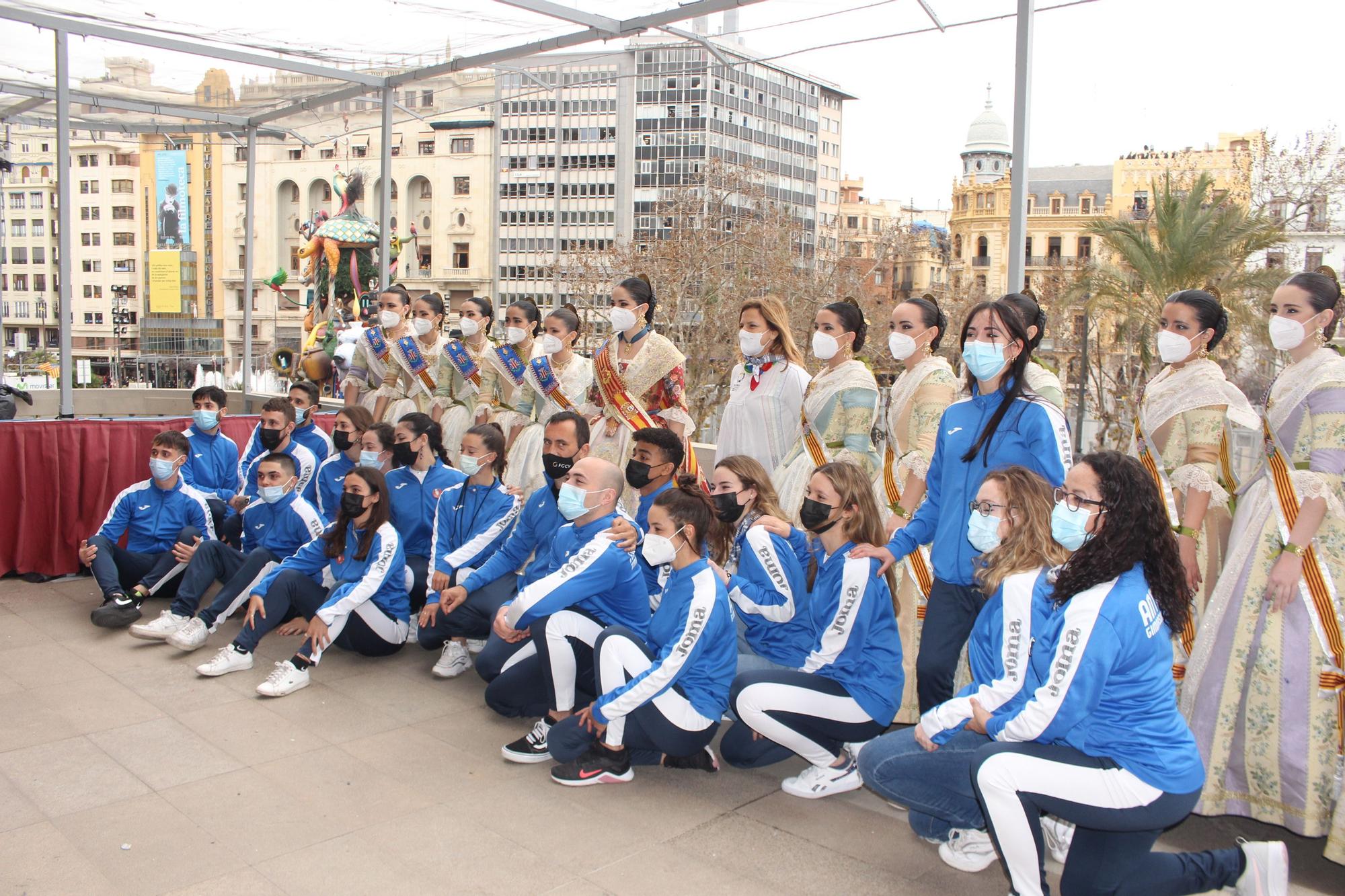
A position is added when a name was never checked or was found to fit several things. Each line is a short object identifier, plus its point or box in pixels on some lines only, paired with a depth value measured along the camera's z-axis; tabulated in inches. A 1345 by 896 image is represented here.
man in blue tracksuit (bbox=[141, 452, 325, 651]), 232.4
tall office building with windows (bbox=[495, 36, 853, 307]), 3004.4
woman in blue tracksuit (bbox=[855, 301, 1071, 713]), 152.6
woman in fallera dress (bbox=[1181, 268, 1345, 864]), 145.9
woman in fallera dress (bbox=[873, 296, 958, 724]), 177.0
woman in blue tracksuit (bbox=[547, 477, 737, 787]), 159.9
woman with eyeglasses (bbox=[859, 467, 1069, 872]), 129.7
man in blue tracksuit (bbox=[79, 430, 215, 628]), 257.6
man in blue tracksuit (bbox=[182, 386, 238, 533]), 284.8
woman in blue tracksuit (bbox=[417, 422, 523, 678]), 217.3
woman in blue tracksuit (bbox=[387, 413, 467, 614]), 242.5
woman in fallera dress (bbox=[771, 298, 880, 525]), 192.7
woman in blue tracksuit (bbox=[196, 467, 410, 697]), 211.2
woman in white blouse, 215.3
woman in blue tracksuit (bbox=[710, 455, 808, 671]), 169.9
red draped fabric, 282.8
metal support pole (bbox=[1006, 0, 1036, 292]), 183.5
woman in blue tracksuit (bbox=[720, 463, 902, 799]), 160.6
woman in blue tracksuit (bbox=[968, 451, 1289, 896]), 119.6
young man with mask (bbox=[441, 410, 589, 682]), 204.5
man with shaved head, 174.2
